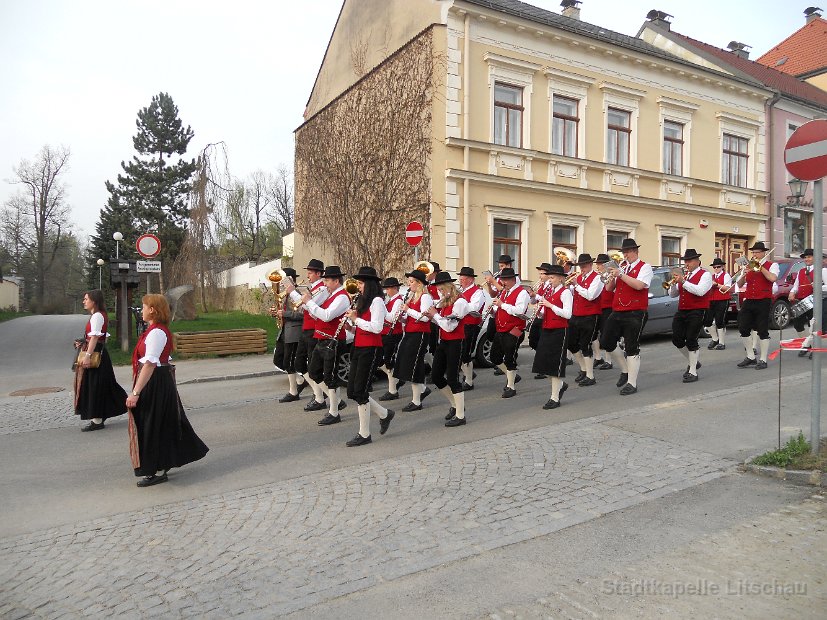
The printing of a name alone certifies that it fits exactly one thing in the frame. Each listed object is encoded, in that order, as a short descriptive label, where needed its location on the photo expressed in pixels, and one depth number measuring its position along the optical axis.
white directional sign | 14.09
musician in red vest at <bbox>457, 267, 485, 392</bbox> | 8.78
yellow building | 17.25
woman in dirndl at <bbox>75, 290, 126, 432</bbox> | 7.85
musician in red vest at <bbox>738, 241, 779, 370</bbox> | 10.38
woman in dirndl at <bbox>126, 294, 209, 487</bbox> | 5.61
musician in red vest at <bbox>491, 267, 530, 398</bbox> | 9.02
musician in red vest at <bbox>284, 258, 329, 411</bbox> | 8.43
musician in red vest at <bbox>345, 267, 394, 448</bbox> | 6.85
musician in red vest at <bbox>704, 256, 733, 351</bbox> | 11.72
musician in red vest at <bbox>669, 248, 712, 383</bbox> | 9.52
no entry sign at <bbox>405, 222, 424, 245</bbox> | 14.09
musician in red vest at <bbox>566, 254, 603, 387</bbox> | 9.52
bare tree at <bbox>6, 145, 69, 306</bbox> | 50.84
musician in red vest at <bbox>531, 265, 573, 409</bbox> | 8.29
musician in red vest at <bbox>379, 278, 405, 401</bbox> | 9.06
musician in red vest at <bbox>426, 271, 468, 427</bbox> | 7.68
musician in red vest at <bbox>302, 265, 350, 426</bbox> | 7.36
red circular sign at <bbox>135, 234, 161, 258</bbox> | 14.69
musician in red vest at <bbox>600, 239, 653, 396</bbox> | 8.91
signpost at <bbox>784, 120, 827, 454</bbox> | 5.44
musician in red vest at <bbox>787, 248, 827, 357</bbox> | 10.99
